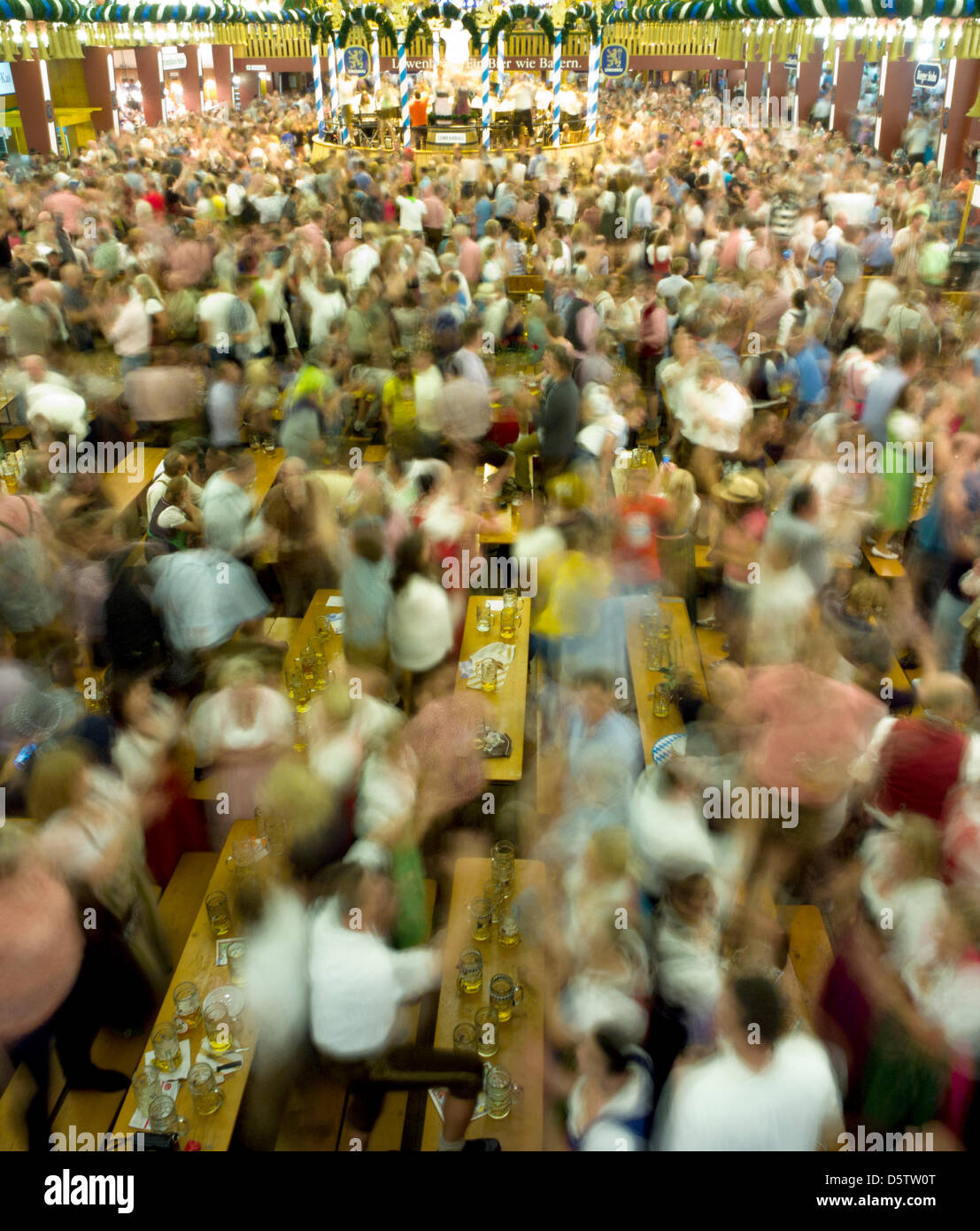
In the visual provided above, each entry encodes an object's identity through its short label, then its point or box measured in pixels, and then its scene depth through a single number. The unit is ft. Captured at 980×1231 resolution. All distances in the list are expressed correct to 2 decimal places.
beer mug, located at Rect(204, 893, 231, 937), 9.71
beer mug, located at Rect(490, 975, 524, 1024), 8.93
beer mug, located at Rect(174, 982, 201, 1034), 8.81
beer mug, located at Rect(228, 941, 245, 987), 9.16
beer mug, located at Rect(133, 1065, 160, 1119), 8.08
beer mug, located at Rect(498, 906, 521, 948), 9.60
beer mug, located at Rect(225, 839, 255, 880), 10.25
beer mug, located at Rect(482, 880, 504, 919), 9.89
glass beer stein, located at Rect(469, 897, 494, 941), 9.68
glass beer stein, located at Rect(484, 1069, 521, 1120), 8.14
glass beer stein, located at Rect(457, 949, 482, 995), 9.11
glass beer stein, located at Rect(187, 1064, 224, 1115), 8.09
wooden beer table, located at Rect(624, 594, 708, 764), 12.28
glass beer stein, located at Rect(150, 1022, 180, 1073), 8.46
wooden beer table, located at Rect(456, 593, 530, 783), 11.84
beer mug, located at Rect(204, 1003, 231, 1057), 8.57
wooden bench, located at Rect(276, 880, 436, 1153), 8.61
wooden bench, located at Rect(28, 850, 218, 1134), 8.51
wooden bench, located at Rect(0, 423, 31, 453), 21.76
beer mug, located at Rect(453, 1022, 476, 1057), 8.49
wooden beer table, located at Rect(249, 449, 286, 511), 18.61
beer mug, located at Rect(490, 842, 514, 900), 10.12
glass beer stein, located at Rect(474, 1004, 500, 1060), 8.53
